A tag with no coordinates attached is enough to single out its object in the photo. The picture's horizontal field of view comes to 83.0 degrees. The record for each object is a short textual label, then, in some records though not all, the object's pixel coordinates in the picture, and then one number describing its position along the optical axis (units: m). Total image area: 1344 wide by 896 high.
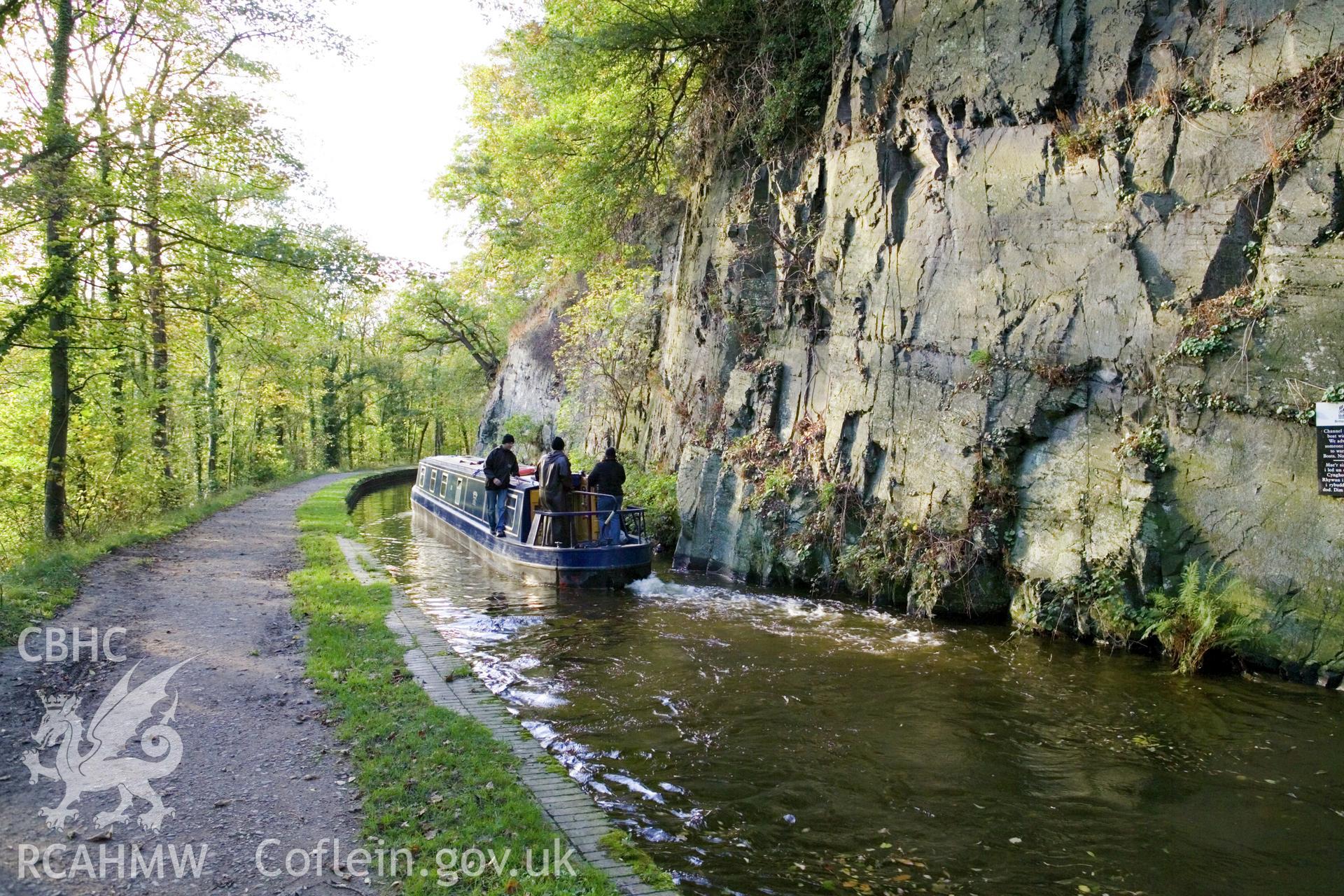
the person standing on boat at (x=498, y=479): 14.64
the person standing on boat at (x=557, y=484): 12.95
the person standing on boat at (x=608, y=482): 13.69
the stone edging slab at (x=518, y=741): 4.25
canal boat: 12.40
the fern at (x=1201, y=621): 7.83
